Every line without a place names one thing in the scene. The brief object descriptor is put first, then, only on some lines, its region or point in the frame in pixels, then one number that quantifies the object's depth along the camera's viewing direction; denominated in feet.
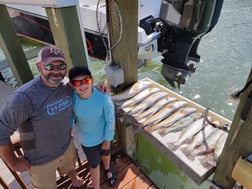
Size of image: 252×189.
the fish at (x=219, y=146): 4.65
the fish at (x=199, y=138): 4.98
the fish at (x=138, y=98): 6.43
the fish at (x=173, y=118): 5.67
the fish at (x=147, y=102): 6.19
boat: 5.38
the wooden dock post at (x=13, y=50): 8.67
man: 4.16
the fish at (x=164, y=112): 5.83
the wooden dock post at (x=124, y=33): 5.61
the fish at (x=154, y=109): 5.98
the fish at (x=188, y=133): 5.14
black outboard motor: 5.37
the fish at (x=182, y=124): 5.54
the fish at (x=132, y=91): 6.64
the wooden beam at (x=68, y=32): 5.99
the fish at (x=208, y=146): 4.86
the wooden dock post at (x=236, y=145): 3.60
